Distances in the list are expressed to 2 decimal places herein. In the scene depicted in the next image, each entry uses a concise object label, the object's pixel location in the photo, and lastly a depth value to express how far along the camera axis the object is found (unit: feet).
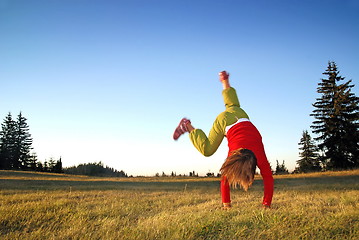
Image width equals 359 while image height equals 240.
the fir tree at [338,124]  82.89
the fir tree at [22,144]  150.41
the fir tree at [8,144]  143.84
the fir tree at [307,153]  100.18
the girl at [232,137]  14.05
